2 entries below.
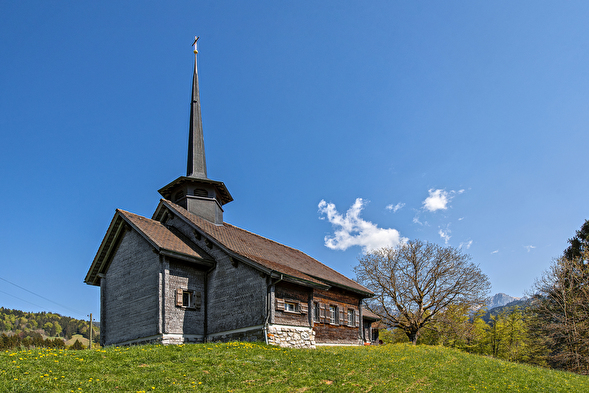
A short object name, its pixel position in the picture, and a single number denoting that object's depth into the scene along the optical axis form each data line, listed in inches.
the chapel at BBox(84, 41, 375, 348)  728.3
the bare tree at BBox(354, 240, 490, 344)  1229.1
